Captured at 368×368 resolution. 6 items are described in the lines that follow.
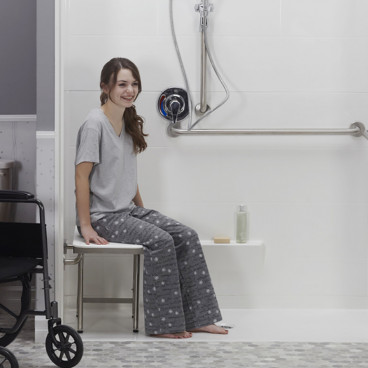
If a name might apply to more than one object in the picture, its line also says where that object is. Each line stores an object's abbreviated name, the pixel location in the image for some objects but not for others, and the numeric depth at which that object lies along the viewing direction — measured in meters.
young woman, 4.15
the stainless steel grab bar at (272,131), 4.73
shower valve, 4.75
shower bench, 4.17
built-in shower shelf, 4.75
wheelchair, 3.60
